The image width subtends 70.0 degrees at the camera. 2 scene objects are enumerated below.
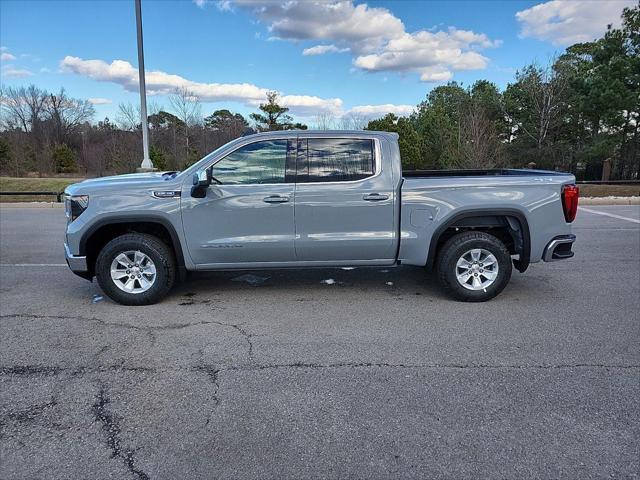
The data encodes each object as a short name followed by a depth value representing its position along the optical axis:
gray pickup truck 4.95
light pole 14.12
